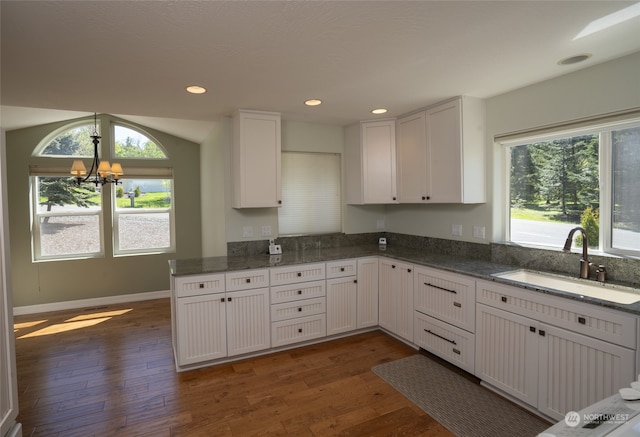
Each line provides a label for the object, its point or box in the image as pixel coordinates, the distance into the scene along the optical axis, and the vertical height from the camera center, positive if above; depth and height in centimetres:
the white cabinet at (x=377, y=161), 373 +54
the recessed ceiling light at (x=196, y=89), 257 +96
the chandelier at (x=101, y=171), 384 +49
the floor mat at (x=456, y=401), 208 -137
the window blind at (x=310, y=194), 387 +19
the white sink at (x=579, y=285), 207 -55
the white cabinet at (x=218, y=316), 280 -92
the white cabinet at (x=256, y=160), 324 +51
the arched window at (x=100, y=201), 467 +18
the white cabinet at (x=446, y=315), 261 -91
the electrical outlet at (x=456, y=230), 333 -22
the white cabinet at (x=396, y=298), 322 -90
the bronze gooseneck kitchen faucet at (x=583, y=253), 227 -32
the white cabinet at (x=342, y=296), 338 -89
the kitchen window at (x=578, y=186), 226 +15
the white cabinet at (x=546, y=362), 180 -96
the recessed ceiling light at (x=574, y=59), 213 +96
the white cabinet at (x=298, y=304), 314 -91
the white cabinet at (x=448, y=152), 296 +53
